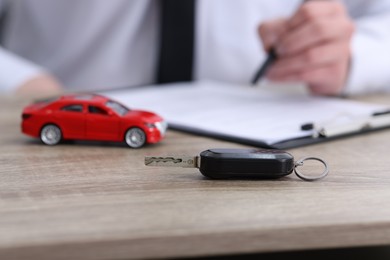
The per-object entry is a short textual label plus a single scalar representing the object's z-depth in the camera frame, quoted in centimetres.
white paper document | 83
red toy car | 75
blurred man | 124
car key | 66
